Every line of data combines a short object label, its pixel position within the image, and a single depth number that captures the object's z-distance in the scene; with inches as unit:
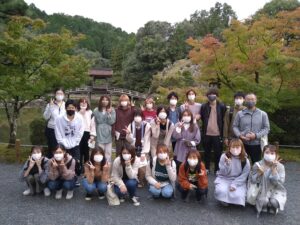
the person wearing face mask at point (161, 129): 178.3
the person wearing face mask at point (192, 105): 187.9
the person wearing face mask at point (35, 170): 162.4
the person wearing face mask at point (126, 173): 157.1
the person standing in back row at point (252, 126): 172.4
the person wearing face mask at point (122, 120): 182.7
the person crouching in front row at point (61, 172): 158.0
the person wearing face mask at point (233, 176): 151.8
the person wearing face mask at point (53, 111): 182.9
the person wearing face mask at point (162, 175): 159.0
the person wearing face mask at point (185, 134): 176.7
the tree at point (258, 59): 243.1
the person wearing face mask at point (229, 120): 185.4
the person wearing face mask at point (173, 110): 182.8
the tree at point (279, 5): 962.0
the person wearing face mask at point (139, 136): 178.9
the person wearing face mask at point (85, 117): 185.6
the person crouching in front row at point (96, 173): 156.5
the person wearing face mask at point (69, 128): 173.2
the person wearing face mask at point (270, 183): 147.8
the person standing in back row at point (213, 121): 188.2
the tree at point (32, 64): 235.7
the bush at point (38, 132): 261.5
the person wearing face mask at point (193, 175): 154.3
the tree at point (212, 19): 1084.1
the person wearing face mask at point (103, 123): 181.0
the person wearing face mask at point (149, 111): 183.5
